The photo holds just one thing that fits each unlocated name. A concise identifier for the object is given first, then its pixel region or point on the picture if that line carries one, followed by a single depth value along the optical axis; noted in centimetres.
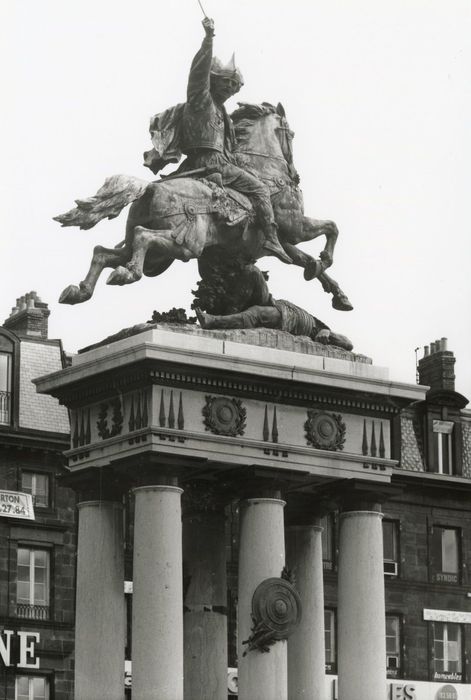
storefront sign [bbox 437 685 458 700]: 6794
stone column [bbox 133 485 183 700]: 3669
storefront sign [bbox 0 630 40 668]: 6109
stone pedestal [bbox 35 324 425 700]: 3734
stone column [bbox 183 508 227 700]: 3912
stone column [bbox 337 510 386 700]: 3900
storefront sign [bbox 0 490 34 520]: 6059
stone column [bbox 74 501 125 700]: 3806
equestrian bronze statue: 3900
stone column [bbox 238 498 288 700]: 3791
